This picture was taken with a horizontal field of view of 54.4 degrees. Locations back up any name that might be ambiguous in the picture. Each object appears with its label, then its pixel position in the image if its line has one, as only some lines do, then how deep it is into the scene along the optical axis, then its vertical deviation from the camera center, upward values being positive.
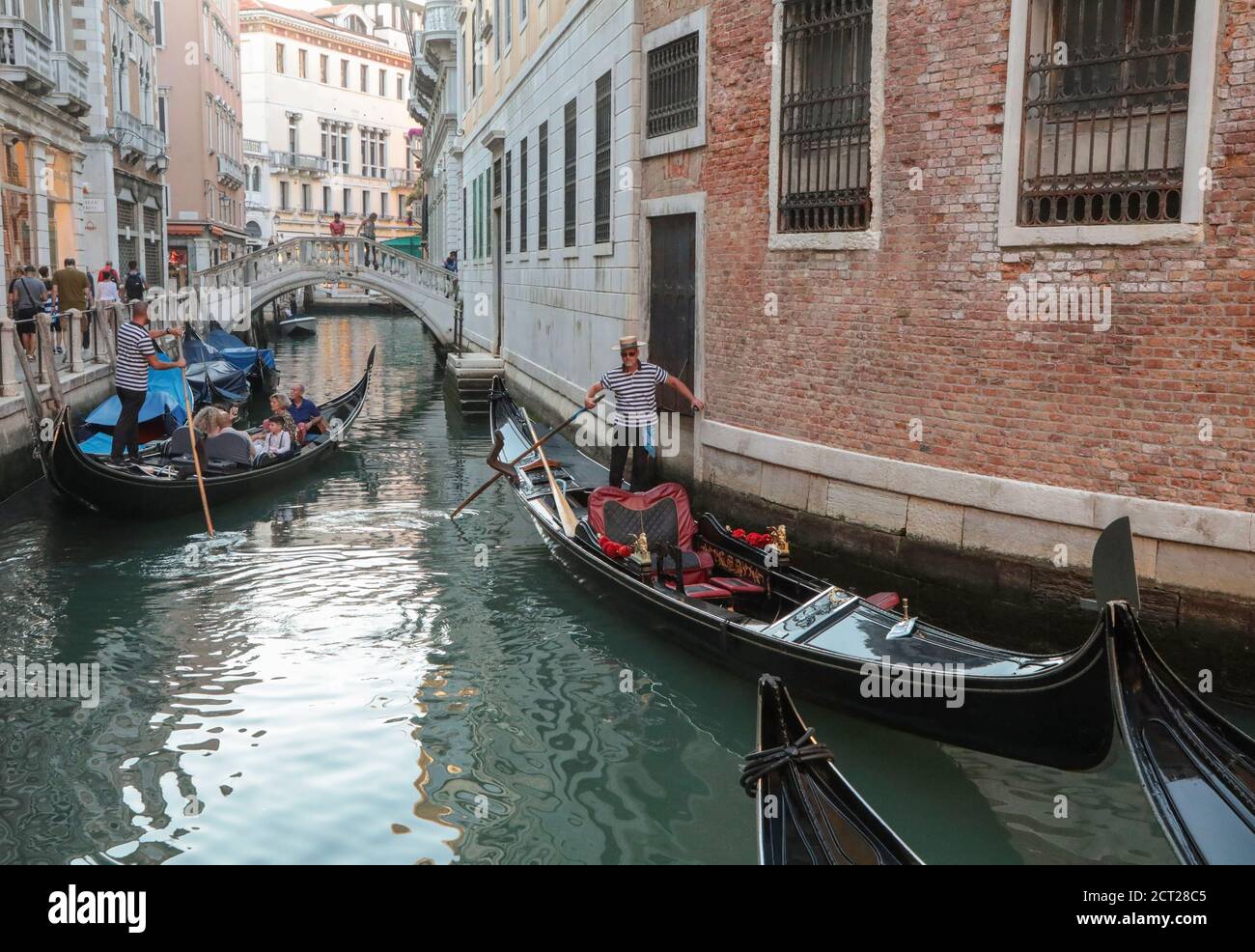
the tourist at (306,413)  11.98 -1.31
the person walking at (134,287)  18.97 -0.13
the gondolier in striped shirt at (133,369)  9.55 -0.71
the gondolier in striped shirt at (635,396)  8.05 -0.75
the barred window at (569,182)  12.80 +1.03
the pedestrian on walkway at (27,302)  12.60 -0.26
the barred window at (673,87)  8.80 +1.44
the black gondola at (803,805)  3.21 -1.41
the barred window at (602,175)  10.92 +0.96
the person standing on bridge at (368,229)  29.79 +1.25
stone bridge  22.64 +0.11
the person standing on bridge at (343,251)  23.14 +0.53
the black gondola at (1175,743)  3.59 -1.42
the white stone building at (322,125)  46.94 +6.28
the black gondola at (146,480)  8.70 -1.52
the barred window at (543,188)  14.71 +1.11
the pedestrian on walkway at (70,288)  13.79 -0.11
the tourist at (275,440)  10.76 -1.41
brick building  5.25 +0.05
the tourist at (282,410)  11.23 -1.22
